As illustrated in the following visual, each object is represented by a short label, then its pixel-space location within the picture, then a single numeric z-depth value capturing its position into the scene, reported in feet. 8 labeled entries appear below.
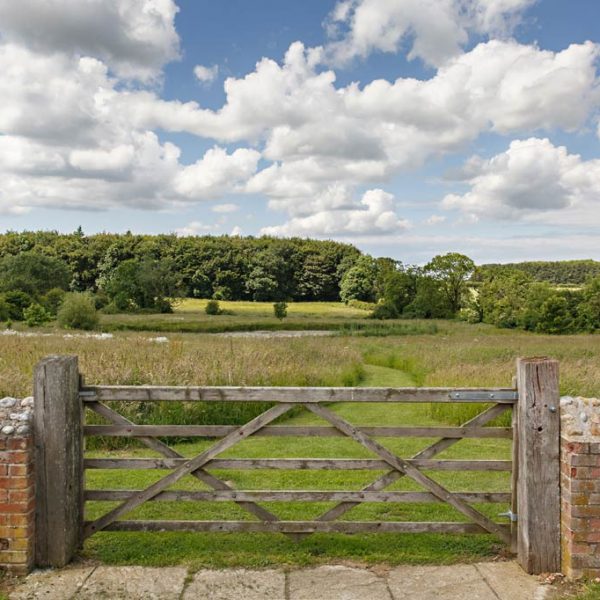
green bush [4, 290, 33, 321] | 152.85
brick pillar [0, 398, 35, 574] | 15.99
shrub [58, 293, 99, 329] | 126.11
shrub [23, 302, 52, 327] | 128.88
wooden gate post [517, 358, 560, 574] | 16.62
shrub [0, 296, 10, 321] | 146.51
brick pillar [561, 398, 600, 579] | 15.90
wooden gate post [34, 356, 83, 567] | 16.65
